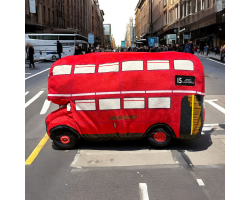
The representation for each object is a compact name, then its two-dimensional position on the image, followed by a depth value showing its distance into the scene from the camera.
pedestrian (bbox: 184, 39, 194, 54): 19.32
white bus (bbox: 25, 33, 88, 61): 33.97
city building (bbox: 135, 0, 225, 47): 35.59
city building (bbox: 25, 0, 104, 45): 40.50
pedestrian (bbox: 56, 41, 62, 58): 27.89
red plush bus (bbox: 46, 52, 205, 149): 5.61
